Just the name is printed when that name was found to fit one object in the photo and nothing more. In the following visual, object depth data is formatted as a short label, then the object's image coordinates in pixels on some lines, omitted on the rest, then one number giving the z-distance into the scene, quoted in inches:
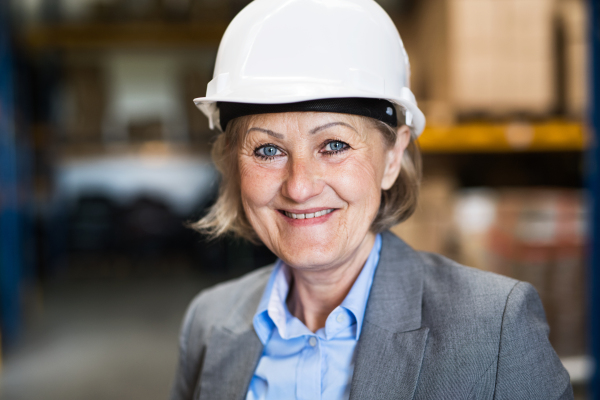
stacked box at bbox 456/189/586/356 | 104.0
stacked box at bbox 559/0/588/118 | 124.1
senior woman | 39.5
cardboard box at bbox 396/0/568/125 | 121.5
